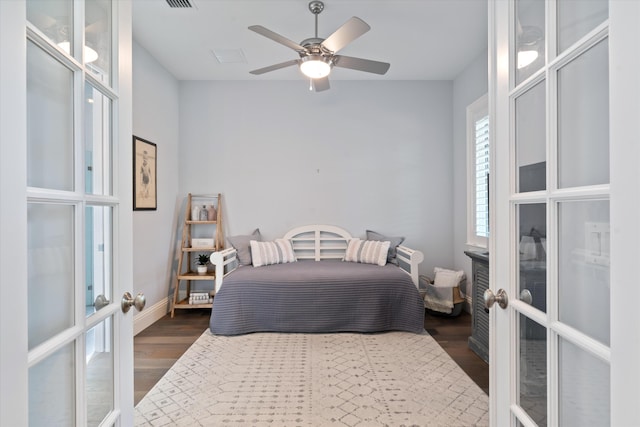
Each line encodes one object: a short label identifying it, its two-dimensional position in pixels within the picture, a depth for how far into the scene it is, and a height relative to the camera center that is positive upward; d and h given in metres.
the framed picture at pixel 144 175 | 3.30 +0.39
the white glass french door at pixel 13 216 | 0.60 +0.00
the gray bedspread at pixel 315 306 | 3.19 -0.86
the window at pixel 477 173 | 3.55 +0.41
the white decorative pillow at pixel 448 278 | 3.80 -0.74
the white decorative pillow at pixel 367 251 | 3.77 -0.44
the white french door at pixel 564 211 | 0.59 +0.00
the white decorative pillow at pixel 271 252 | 3.73 -0.44
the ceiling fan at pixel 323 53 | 2.28 +1.19
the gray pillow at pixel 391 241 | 3.95 -0.35
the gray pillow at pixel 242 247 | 3.83 -0.38
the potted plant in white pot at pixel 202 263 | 4.03 -0.59
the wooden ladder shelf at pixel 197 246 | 3.94 -0.39
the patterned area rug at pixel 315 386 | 1.92 -1.13
